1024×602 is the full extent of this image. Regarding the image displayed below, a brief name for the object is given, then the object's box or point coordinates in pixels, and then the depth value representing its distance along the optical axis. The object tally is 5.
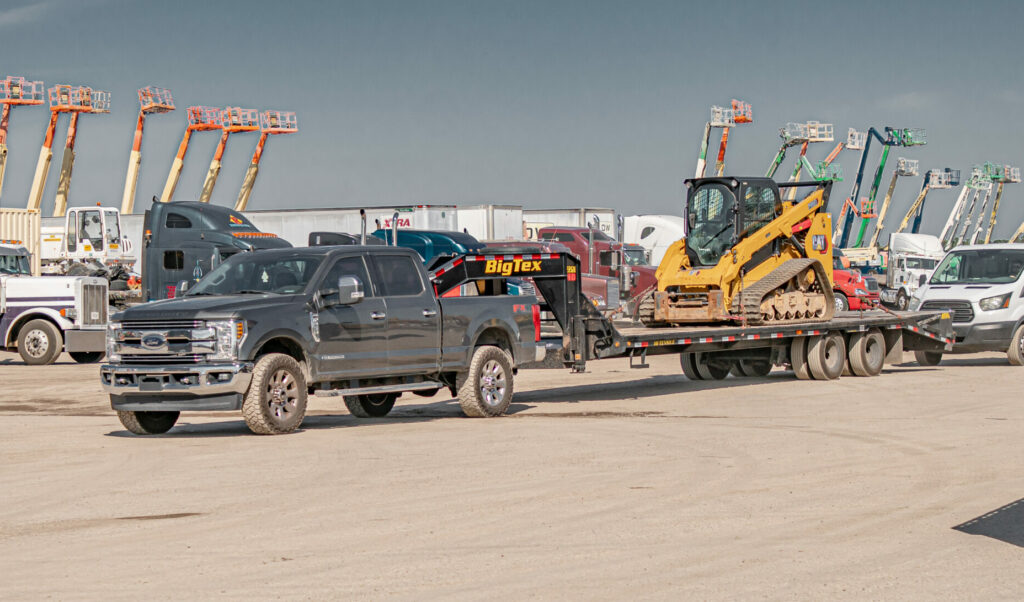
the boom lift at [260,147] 77.56
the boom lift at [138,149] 71.06
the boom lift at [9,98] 68.75
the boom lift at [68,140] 70.44
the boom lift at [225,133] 75.44
